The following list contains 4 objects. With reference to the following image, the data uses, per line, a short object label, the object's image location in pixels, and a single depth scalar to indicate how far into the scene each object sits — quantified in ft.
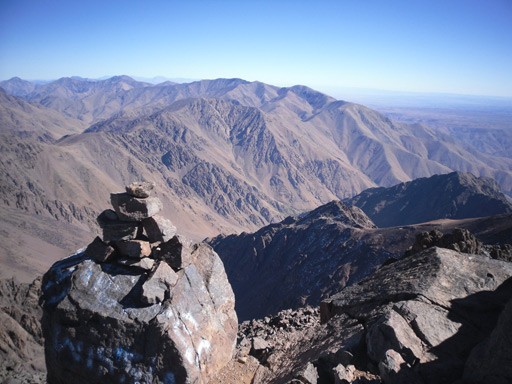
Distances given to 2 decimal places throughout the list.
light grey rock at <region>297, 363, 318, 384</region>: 34.50
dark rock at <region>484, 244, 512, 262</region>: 62.49
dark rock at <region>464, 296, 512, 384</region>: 25.81
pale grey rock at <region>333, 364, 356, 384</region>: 31.64
